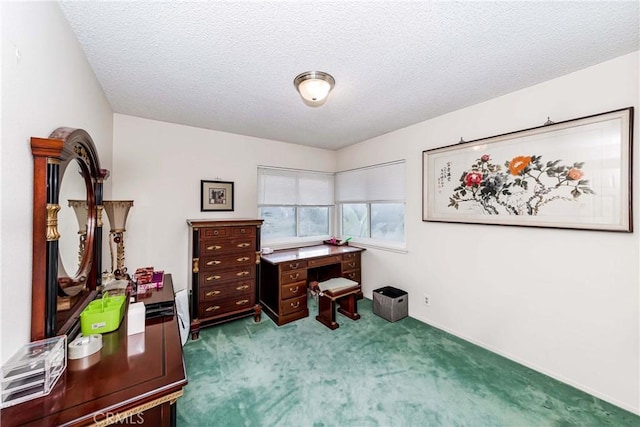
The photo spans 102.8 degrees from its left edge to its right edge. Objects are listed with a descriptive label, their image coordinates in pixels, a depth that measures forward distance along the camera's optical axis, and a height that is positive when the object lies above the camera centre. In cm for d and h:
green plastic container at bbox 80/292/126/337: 126 -51
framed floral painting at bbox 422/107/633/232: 177 +33
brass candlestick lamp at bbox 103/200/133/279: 208 -5
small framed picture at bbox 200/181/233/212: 324 +26
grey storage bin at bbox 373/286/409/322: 303 -107
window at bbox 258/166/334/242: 381 +20
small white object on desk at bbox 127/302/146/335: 131 -54
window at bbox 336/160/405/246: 345 +20
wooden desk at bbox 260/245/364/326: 305 -76
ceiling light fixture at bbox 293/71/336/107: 191 +100
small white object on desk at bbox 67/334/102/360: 108 -57
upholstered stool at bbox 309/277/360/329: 294 -99
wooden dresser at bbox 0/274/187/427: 80 -62
